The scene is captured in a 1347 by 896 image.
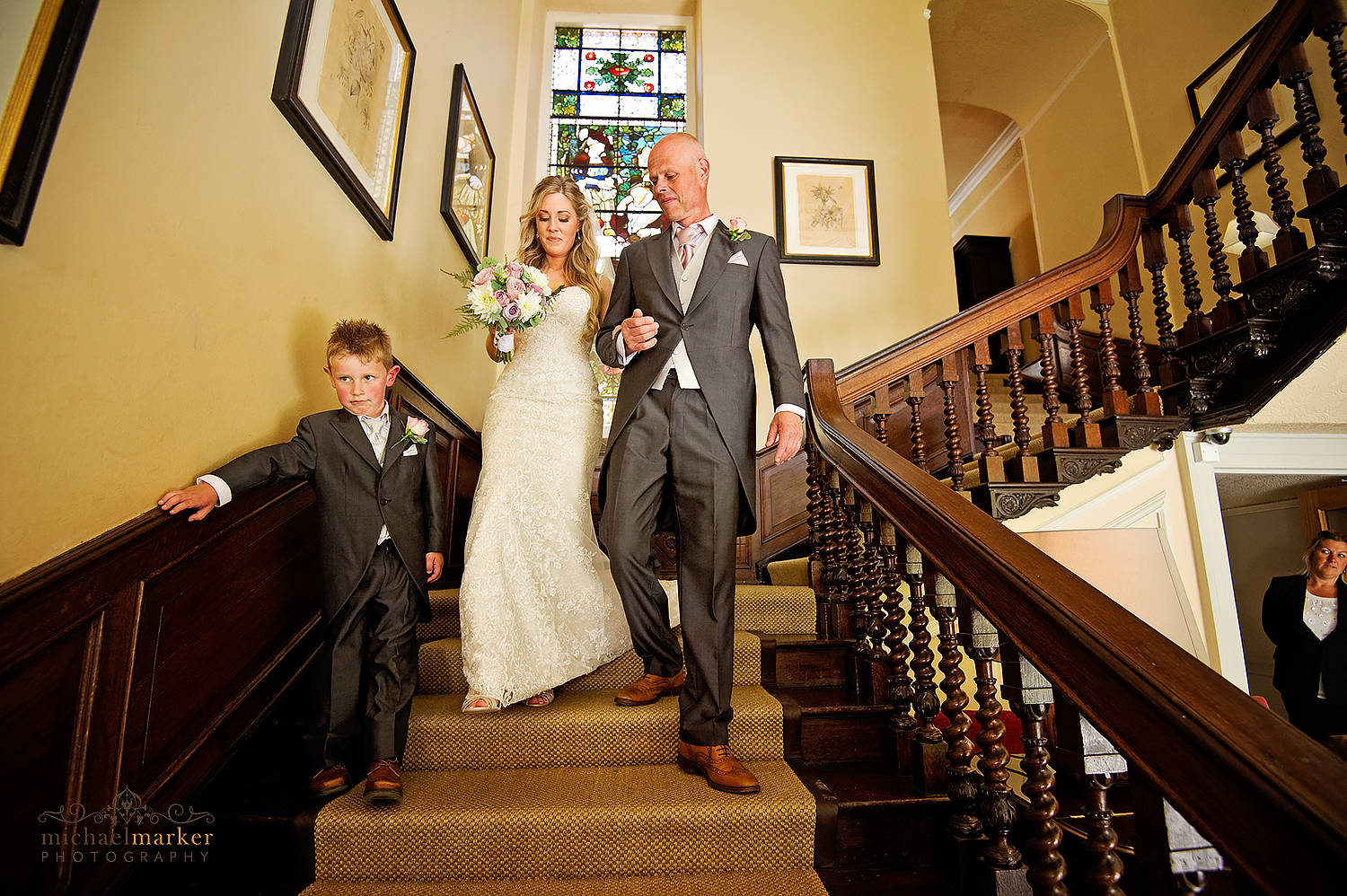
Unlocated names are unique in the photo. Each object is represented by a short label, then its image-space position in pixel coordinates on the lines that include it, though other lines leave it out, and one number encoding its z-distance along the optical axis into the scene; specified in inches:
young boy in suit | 66.9
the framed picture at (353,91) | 78.3
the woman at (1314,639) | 134.6
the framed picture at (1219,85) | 169.5
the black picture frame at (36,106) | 44.6
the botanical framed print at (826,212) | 185.3
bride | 77.7
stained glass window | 198.8
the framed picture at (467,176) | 134.2
